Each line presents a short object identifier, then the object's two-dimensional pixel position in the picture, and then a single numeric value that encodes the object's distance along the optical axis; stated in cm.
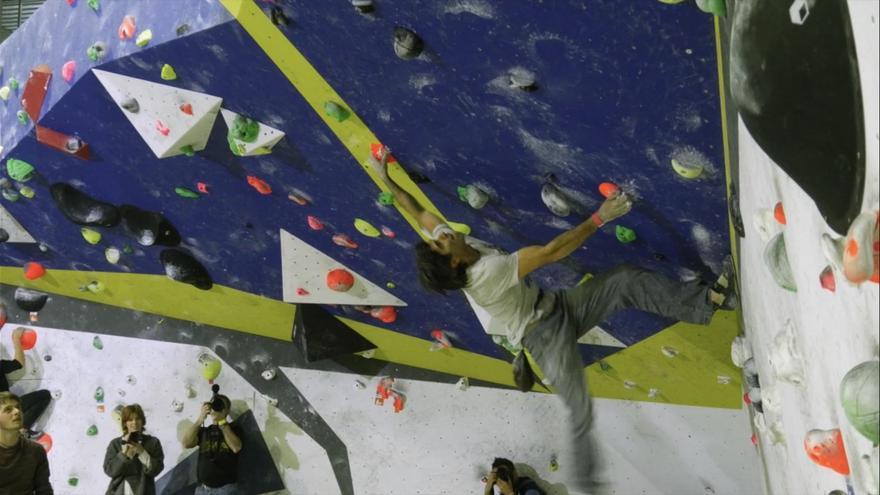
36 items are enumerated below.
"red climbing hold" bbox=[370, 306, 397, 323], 464
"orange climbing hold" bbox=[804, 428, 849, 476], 199
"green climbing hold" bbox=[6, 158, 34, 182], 448
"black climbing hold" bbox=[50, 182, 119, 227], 458
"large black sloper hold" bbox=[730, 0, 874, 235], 160
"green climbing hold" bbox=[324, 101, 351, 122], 357
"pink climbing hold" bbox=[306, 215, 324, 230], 425
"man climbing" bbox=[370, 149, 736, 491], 328
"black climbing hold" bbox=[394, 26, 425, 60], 316
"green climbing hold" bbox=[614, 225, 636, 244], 354
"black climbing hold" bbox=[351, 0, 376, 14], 313
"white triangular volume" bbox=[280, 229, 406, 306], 449
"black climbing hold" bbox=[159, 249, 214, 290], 479
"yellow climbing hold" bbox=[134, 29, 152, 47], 368
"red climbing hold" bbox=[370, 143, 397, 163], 369
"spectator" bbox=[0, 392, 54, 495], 388
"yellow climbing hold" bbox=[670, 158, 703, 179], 316
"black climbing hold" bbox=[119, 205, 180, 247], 457
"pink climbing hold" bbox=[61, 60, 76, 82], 400
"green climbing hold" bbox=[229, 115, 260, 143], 383
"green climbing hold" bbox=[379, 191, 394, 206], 392
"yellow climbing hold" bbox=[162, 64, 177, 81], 373
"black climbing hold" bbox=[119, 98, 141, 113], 394
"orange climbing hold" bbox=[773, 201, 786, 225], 225
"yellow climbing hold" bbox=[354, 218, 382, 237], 415
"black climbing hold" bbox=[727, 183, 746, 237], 303
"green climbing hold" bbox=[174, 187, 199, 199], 436
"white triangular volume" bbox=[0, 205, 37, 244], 495
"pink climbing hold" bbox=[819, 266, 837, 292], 181
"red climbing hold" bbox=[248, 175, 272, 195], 414
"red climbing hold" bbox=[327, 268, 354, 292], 452
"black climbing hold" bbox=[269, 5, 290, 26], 332
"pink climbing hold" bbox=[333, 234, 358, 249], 429
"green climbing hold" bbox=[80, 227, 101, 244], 483
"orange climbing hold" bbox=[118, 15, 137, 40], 376
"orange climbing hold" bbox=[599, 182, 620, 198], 337
